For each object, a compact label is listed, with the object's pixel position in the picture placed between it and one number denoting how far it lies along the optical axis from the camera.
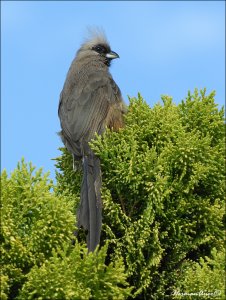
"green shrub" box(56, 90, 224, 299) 9.84
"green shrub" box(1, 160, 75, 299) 8.34
